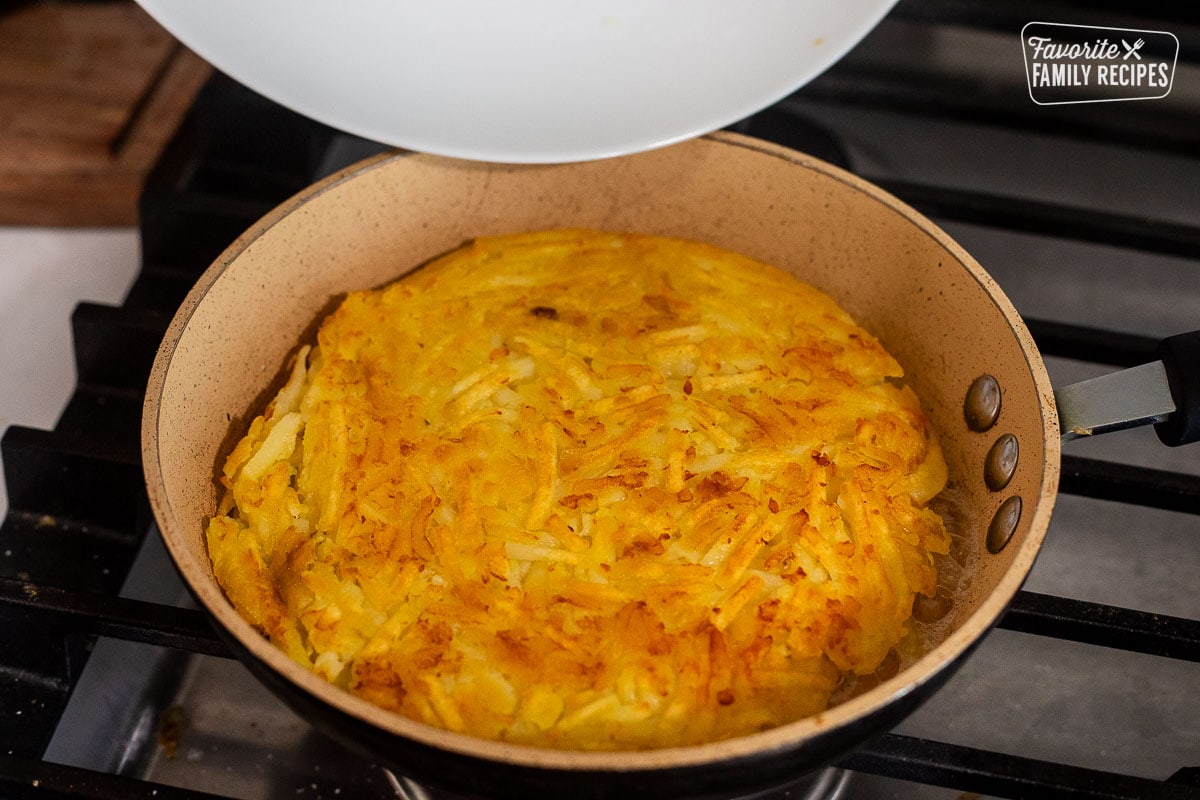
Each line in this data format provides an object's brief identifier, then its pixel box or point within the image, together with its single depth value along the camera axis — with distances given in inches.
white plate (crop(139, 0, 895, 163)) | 19.6
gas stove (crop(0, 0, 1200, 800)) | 20.0
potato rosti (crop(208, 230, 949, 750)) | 18.8
